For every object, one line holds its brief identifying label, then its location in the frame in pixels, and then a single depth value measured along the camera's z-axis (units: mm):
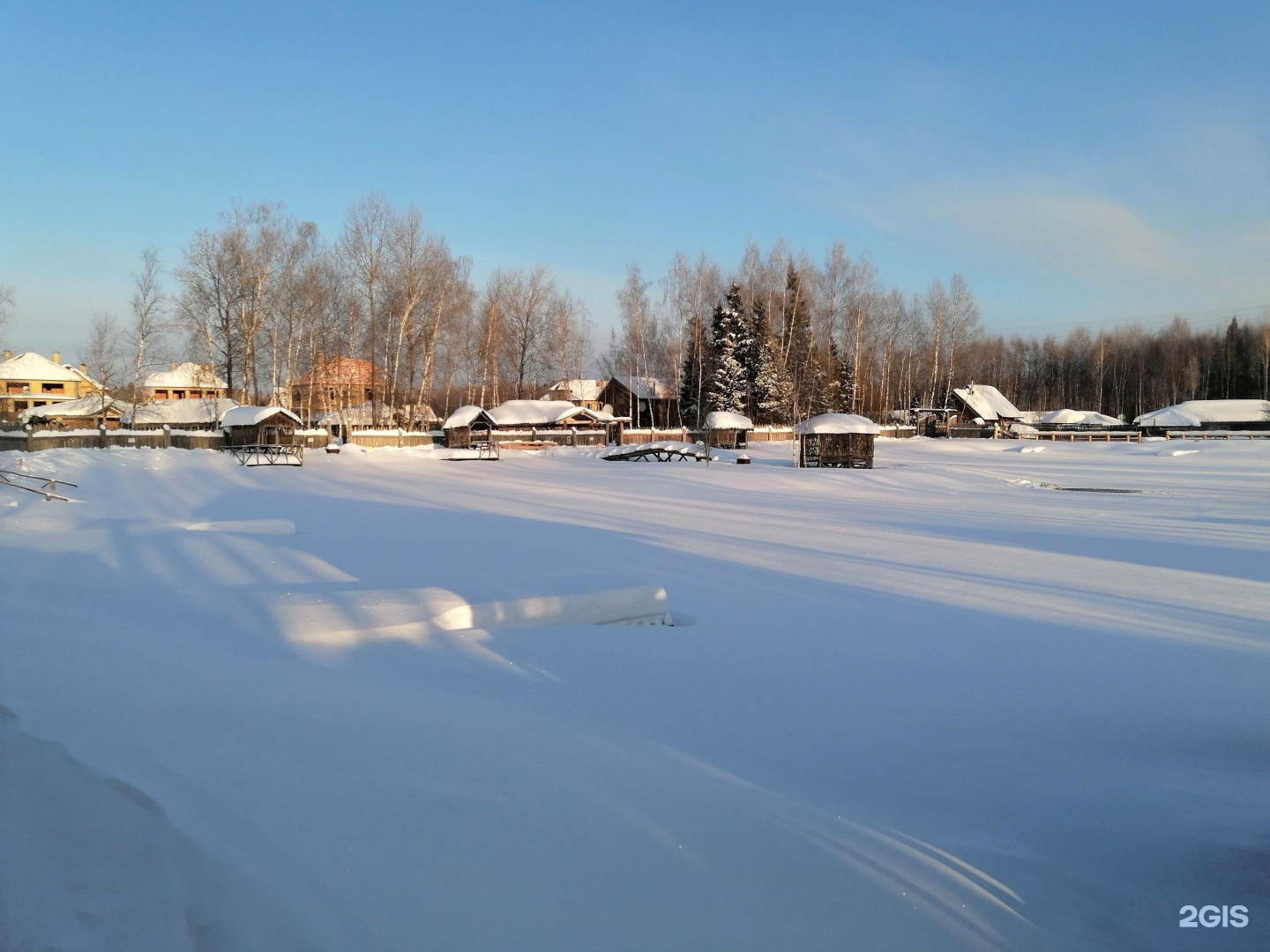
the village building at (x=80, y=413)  51406
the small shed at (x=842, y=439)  31484
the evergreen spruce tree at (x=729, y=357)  52281
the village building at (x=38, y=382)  64188
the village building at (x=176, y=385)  72250
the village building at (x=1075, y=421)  63406
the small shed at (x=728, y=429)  42156
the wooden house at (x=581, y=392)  64312
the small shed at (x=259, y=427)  33188
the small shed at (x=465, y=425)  40375
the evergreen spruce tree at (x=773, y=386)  53094
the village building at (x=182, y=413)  54041
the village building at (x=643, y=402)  57719
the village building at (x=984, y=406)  63281
